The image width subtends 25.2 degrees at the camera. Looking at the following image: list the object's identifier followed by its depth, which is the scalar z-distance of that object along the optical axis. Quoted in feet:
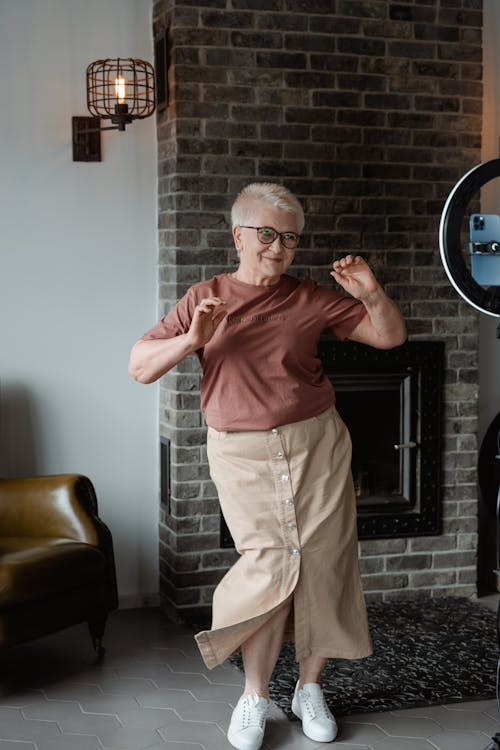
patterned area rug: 12.25
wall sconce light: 14.51
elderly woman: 10.85
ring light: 9.44
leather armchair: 12.35
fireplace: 15.98
